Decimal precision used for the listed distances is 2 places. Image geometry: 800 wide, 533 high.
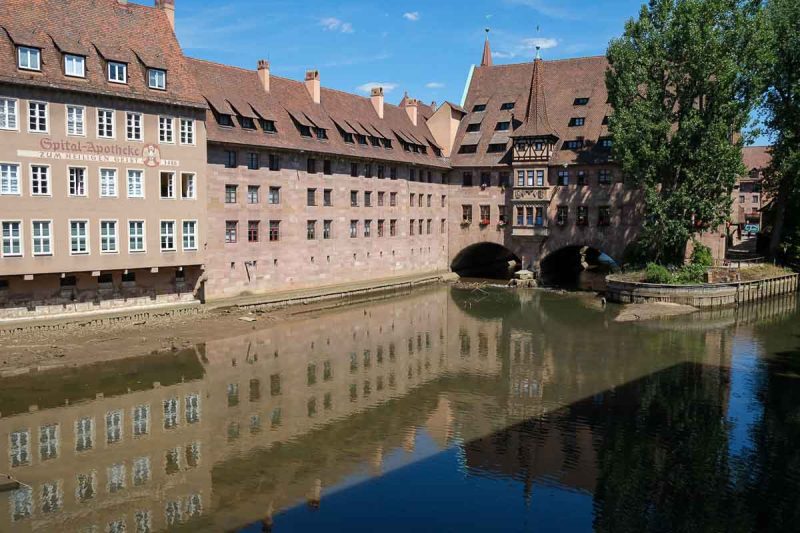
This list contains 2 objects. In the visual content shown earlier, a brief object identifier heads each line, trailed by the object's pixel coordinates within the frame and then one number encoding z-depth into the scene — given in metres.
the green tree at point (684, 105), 44.25
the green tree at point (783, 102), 48.56
